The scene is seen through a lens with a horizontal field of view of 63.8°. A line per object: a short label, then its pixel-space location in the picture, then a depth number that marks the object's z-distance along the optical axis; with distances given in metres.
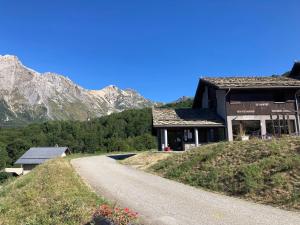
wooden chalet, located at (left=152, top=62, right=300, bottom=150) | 22.62
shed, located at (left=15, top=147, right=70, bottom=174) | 42.43
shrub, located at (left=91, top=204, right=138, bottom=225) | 5.58
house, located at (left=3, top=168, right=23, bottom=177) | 46.79
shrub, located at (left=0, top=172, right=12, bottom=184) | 40.79
